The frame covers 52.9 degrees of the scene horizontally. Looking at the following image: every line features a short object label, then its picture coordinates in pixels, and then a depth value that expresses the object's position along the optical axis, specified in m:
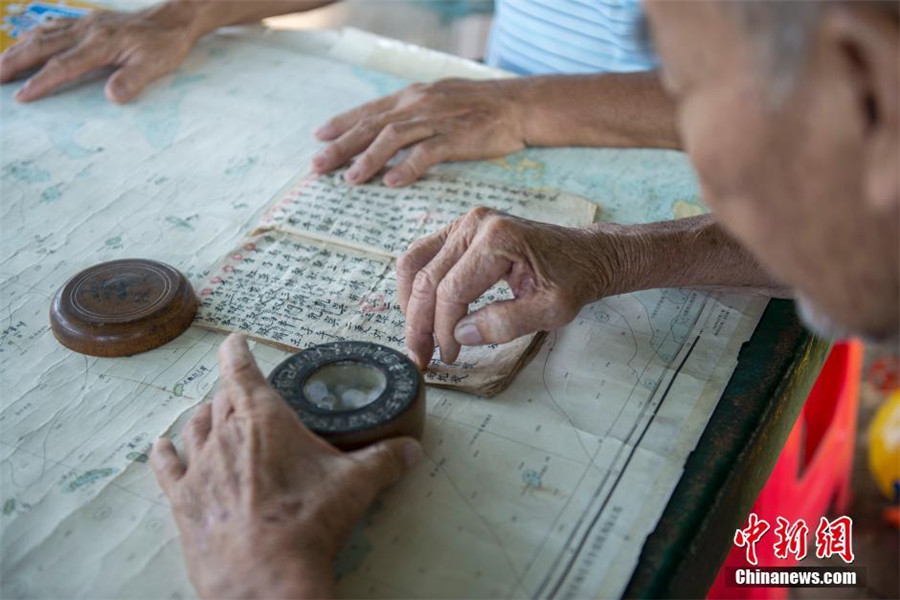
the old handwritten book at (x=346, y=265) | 1.32
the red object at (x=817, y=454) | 1.82
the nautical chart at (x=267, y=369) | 1.03
